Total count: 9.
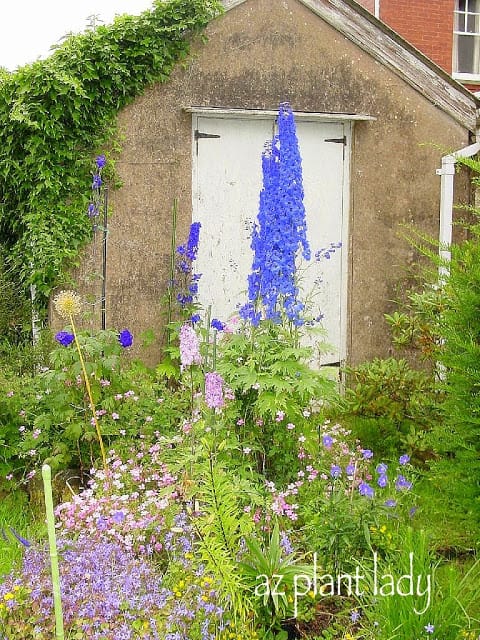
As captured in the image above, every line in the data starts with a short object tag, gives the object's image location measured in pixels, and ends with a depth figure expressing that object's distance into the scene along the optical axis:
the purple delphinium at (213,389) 3.48
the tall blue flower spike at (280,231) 4.75
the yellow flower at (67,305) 4.89
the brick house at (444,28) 14.51
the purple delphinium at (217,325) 5.45
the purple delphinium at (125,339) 5.45
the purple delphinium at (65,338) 5.25
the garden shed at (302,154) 7.21
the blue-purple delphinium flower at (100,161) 6.45
